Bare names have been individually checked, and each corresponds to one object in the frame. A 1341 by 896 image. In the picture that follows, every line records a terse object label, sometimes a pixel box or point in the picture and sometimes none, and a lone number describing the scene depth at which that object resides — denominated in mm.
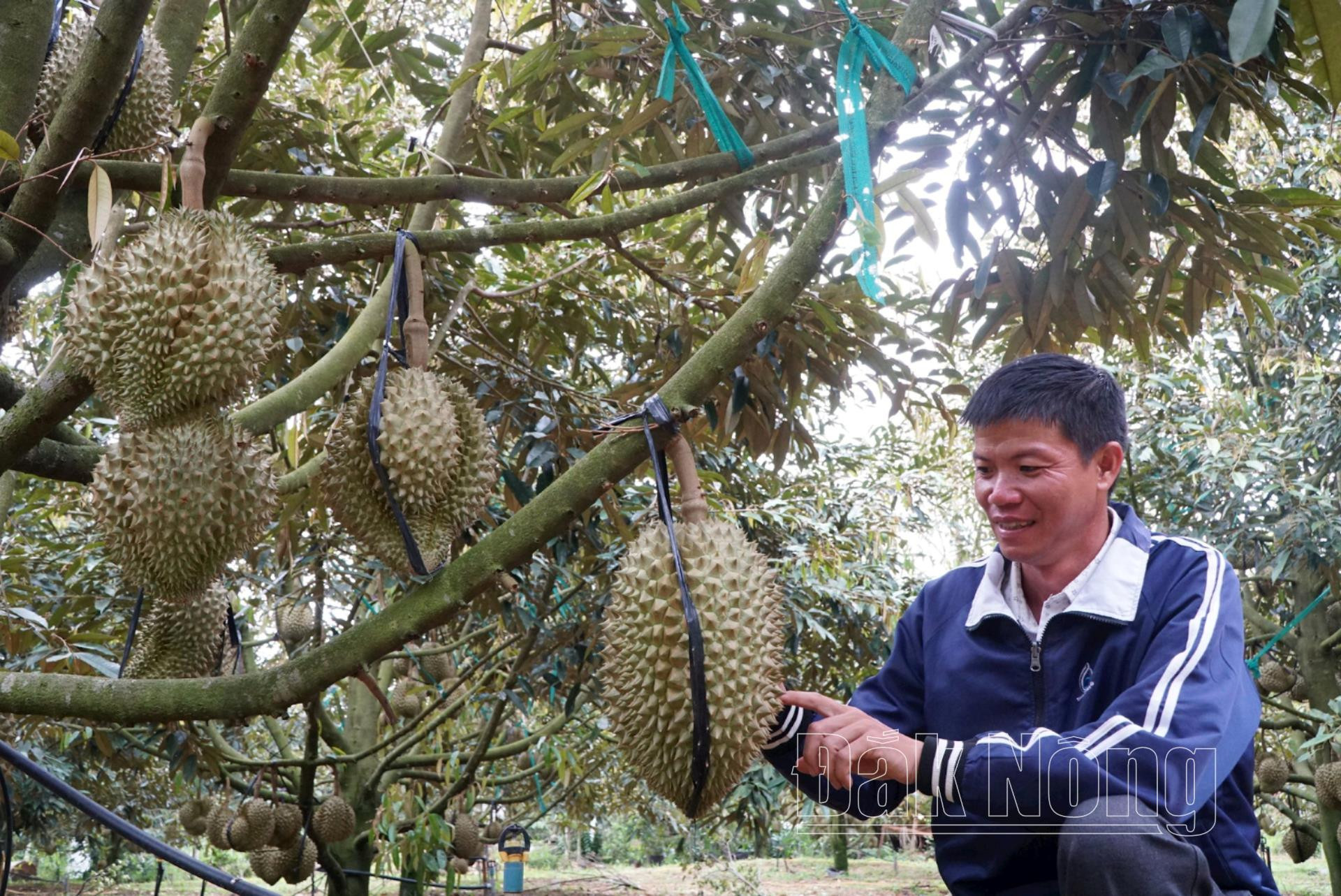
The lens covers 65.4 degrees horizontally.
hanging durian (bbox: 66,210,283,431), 1103
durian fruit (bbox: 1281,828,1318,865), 5987
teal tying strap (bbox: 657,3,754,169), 1364
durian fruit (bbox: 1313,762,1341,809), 4723
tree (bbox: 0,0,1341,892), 1112
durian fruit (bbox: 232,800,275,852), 4594
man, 1176
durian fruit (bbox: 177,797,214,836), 5590
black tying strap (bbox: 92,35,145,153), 1266
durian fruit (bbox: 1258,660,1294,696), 5582
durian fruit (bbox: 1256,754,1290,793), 5141
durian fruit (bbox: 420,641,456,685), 5234
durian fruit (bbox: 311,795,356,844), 4988
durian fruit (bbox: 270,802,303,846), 4828
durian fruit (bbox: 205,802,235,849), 4828
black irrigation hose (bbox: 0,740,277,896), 1271
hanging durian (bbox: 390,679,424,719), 6121
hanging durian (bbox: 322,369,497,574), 1061
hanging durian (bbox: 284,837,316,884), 4984
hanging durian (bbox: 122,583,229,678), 1397
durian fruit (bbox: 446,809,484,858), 6066
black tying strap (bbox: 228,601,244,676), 1501
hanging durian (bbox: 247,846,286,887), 4980
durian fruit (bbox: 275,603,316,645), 4828
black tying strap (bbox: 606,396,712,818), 890
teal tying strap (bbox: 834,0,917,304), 1149
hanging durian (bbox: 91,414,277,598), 1154
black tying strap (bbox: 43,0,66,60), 1466
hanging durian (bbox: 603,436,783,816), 972
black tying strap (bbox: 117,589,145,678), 1288
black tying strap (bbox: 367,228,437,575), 967
